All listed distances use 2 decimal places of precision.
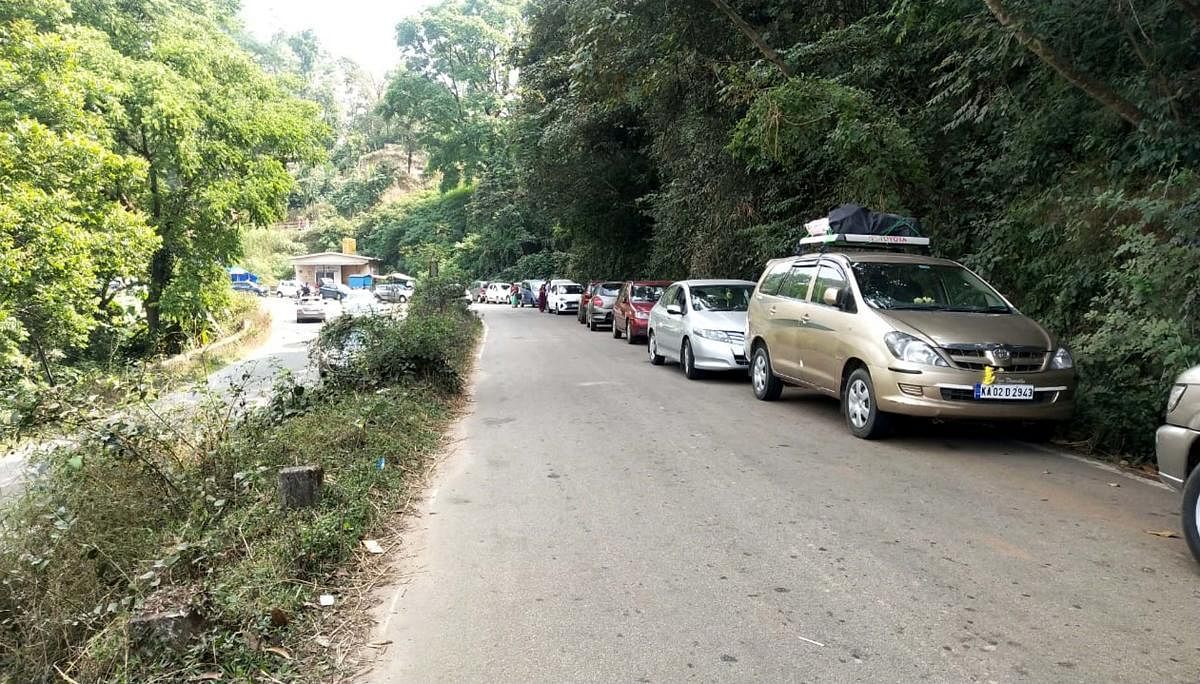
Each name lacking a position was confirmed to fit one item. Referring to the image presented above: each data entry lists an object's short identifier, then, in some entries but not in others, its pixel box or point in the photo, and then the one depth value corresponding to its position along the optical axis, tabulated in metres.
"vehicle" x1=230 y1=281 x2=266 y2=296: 57.28
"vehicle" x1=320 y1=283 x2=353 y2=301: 53.52
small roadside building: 69.31
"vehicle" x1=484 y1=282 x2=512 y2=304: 48.12
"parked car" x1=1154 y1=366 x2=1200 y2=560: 4.06
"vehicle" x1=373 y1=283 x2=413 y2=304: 40.58
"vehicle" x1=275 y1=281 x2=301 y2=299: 66.50
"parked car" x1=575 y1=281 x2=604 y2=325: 24.92
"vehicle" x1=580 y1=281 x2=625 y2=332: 23.39
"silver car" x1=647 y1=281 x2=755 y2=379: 11.23
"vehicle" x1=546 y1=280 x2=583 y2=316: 33.12
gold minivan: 6.61
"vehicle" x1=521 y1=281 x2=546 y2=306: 42.18
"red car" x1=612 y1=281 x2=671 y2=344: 17.97
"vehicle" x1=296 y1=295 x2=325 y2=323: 33.88
